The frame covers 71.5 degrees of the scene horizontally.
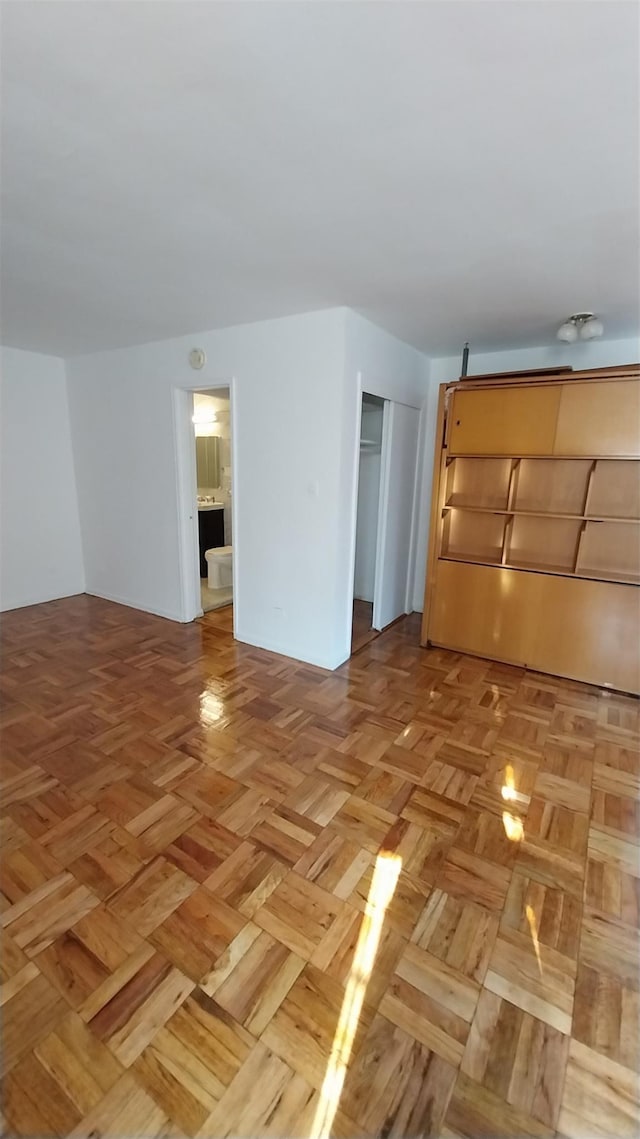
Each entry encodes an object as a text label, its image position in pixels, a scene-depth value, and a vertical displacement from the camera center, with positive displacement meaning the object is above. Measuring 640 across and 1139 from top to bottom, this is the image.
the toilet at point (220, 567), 4.95 -1.05
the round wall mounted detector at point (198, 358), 3.42 +0.85
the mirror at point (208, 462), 6.11 +0.14
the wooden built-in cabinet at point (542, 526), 2.90 -0.34
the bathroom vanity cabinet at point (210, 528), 5.72 -0.72
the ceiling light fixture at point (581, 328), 2.80 +0.96
